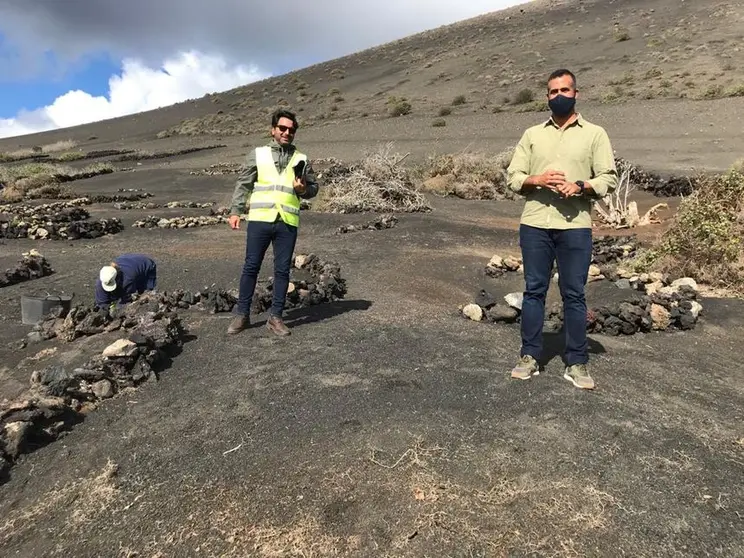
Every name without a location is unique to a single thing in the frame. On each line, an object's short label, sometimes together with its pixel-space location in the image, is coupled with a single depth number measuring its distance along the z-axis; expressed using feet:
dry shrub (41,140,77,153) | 157.93
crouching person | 21.24
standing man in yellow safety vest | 16.92
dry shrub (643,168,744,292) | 24.21
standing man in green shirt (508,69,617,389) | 12.42
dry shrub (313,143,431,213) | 46.27
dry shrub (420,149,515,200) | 54.75
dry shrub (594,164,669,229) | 40.11
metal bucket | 22.47
